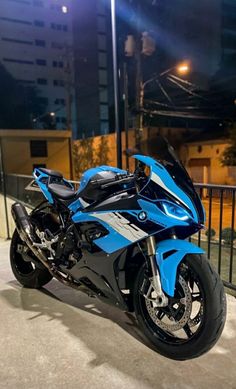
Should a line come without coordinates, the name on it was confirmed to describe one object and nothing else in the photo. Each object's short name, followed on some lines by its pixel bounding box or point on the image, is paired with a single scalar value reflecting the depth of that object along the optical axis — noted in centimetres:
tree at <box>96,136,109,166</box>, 1624
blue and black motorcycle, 163
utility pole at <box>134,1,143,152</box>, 971
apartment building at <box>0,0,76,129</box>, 3906
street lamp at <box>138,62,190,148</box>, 1035
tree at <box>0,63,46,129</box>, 2720
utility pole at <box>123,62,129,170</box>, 903
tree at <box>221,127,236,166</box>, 1262
